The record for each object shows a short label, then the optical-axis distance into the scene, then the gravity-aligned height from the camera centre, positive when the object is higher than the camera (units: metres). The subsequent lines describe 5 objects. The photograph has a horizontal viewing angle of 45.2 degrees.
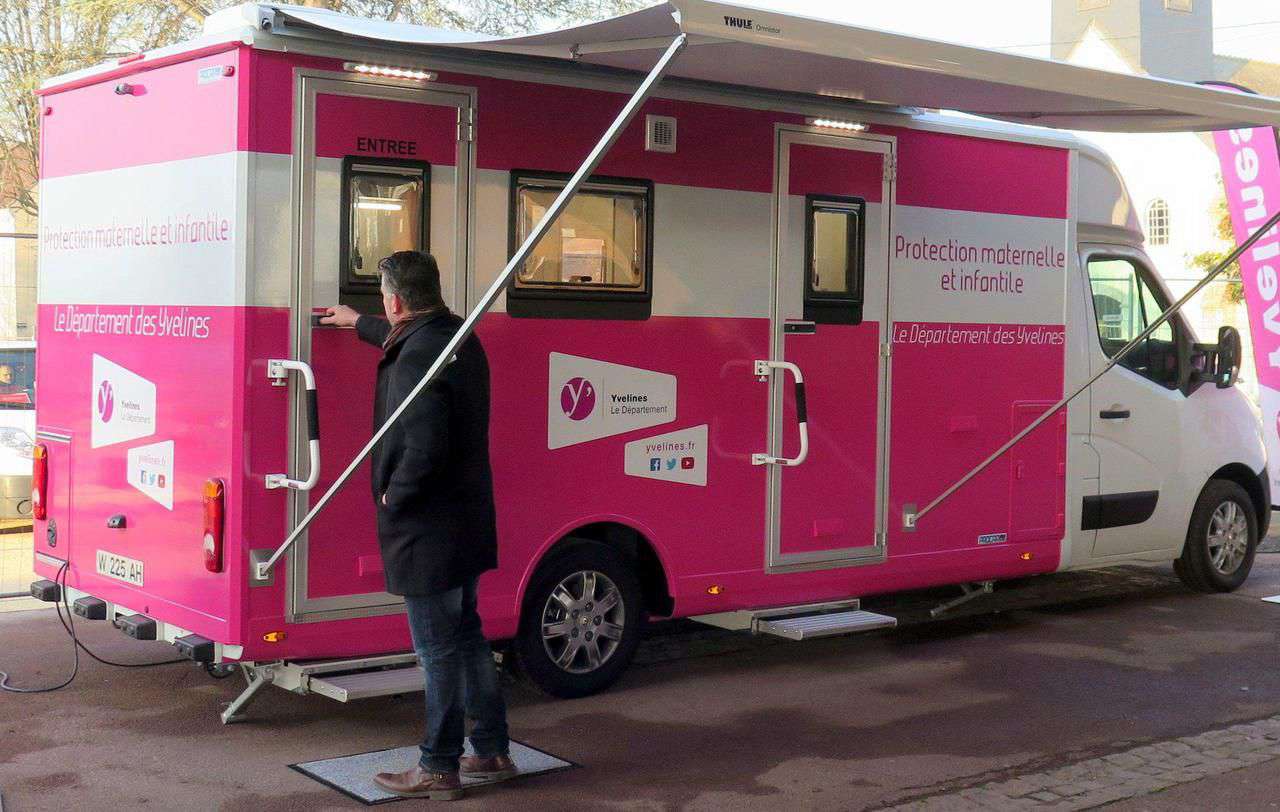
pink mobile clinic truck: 5.72 +0.14
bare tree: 13.61 +2.81
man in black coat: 5.21 -0.55
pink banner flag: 11.21 +0.93
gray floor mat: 5.47 -1.58
